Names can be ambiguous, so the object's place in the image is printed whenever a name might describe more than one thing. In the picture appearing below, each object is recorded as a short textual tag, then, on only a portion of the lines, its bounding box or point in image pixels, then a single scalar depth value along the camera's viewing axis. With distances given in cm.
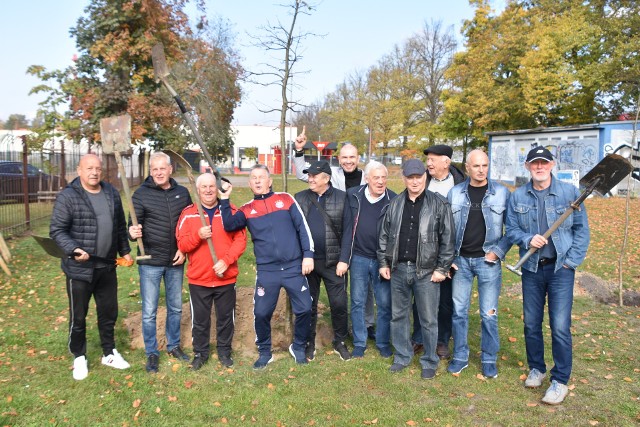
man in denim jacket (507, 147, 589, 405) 445
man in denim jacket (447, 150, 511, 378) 481
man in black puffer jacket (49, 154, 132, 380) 459
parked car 1291
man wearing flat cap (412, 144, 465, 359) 534
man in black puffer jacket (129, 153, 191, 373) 500
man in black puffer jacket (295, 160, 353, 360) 537
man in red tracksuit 501
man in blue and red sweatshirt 512
